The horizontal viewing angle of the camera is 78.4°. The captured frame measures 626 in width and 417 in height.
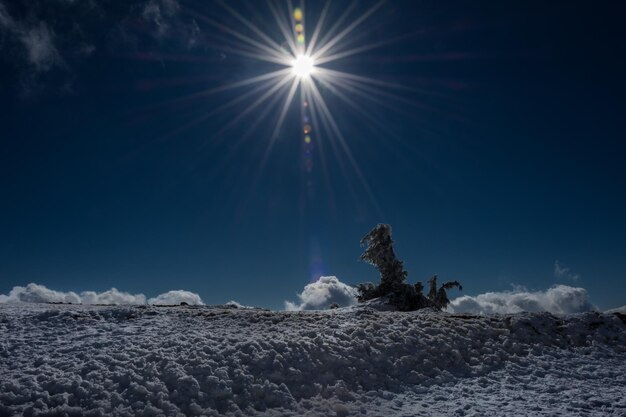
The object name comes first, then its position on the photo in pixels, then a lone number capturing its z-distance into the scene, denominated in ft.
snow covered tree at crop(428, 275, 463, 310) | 103.35
